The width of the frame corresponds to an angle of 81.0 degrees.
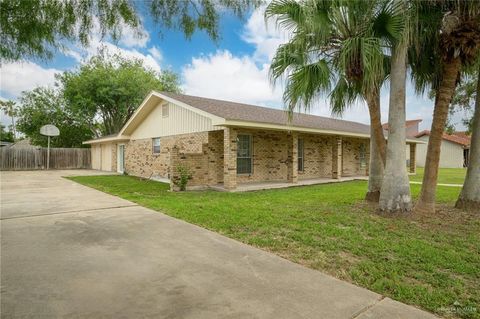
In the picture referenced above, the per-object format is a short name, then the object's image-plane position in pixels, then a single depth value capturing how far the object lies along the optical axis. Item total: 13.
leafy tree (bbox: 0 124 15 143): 43.62
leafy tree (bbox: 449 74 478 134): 11.10
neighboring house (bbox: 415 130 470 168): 30.66
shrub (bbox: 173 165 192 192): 11.21
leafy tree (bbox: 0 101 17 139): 31.93
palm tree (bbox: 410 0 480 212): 6.04
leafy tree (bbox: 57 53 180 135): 28.36
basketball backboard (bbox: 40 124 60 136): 23.05
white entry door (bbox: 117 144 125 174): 20.88
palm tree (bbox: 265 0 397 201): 6.23
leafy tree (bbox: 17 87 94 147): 28.80
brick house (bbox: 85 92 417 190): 11.52
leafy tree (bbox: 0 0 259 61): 3.56
